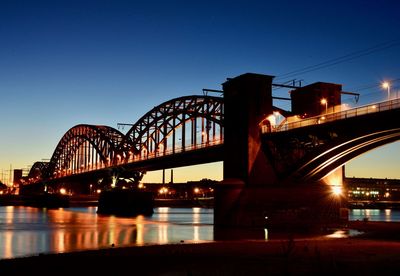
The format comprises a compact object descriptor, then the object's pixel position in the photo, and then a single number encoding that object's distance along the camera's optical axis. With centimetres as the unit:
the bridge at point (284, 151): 4866
